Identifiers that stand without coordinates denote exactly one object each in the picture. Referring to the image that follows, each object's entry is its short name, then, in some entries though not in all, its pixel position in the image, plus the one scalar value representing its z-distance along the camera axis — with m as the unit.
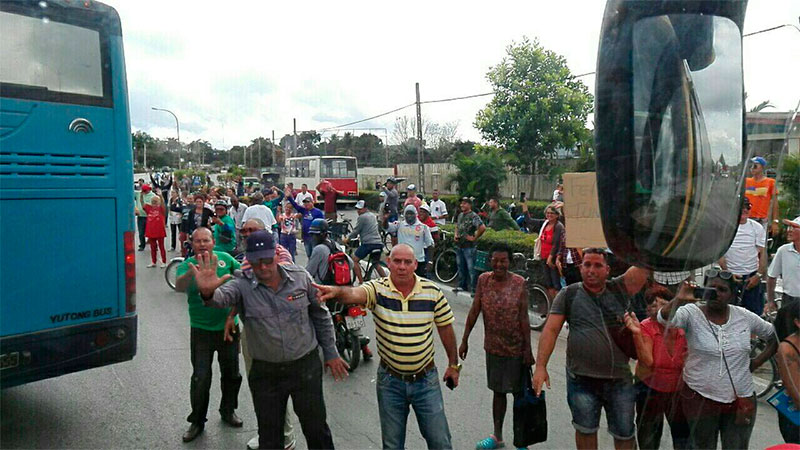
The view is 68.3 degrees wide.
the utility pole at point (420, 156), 23.69
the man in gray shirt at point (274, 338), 3.59
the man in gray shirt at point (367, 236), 9.18
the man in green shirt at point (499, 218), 10.76
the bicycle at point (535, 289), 7.99
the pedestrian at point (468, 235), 9.48
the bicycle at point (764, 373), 2.83
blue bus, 4.14
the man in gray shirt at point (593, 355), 3.06
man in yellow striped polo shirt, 3.51
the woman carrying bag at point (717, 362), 1.79
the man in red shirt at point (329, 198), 15.64
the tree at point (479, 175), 15.84
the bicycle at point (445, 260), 11.02
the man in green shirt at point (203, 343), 4.45
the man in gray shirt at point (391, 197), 14.81
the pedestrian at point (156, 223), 12.00
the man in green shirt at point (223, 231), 7.80
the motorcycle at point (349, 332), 6.02
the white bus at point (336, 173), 33.16
